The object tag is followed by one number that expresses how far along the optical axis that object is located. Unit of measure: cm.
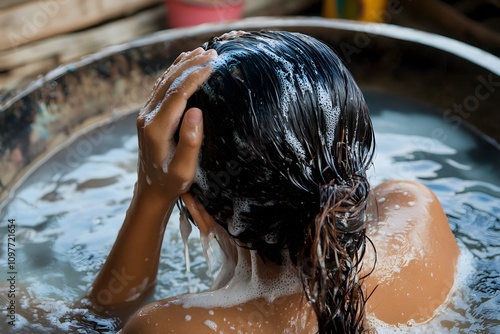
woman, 153
